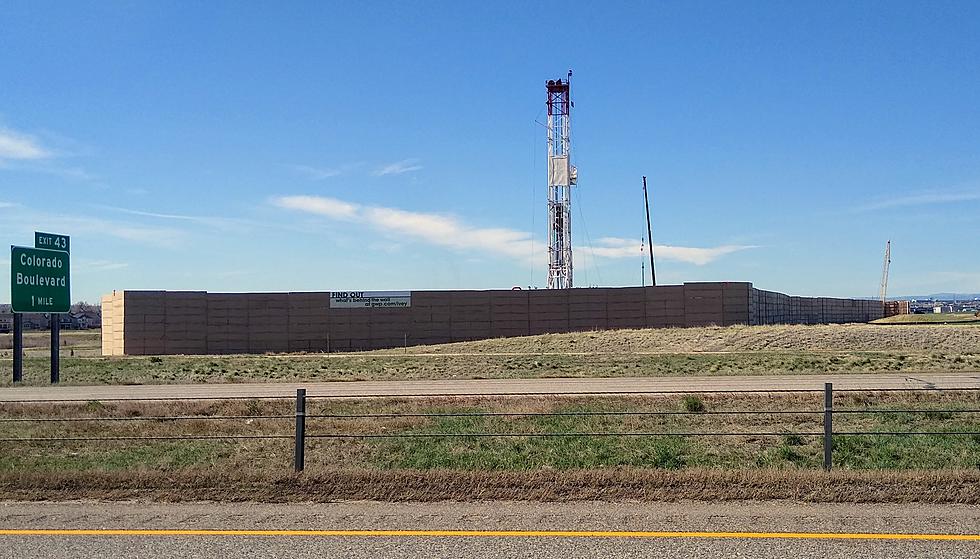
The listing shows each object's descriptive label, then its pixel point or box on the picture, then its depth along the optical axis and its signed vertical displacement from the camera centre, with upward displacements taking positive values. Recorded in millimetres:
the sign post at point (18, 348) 30672 -1321
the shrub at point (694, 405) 18094 -1953
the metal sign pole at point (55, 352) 30630 -1452
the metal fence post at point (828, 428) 10602 -1404
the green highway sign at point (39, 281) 30344 +1009
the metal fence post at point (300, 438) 10867 -1553
